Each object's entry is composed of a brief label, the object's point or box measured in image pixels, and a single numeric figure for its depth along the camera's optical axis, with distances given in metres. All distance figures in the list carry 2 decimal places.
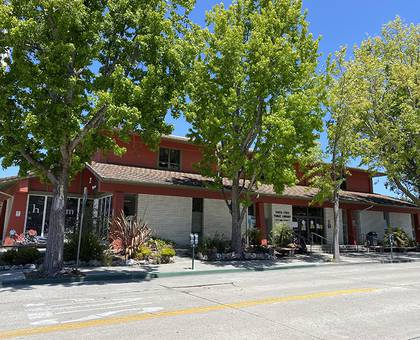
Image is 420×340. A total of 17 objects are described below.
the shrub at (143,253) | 16.70
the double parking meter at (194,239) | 15.19
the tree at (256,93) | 16.77
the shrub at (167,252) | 16.88
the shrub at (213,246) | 18.80
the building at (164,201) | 19.81
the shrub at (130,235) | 16.77
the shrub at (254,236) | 22.43
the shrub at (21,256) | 14.52
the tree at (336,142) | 20.09
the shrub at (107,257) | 15.47
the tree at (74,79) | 11.19
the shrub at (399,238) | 27.19
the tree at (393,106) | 25.17
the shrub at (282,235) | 22.20
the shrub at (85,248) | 15.60
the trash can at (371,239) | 27.98
